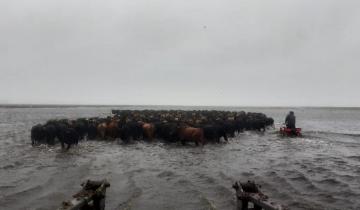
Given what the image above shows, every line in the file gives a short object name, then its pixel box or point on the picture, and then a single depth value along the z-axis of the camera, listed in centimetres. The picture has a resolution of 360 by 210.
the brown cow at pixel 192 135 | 2173
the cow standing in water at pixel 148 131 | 2422
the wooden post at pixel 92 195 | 686
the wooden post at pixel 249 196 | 682
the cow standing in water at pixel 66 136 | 2003
